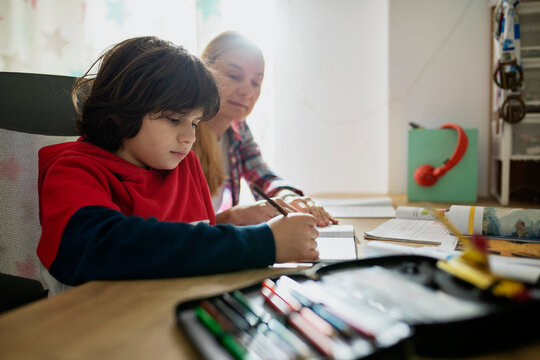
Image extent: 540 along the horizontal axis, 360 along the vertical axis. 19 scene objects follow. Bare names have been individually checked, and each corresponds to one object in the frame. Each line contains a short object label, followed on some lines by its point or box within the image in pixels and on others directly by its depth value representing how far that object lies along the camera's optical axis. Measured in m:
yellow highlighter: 0.31
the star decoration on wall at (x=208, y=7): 1.73
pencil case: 0.28
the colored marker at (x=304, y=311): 0.30
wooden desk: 0.29
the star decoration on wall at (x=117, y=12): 1.58
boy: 0.46
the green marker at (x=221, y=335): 0.27
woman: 1.14
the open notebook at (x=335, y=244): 0.61
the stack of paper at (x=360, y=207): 1.05
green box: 1.33
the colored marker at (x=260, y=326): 0.28
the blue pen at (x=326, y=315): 0.29
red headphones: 1.32
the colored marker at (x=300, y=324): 0.28
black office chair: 0.68
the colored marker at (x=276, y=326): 0.28
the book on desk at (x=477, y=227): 0.72
